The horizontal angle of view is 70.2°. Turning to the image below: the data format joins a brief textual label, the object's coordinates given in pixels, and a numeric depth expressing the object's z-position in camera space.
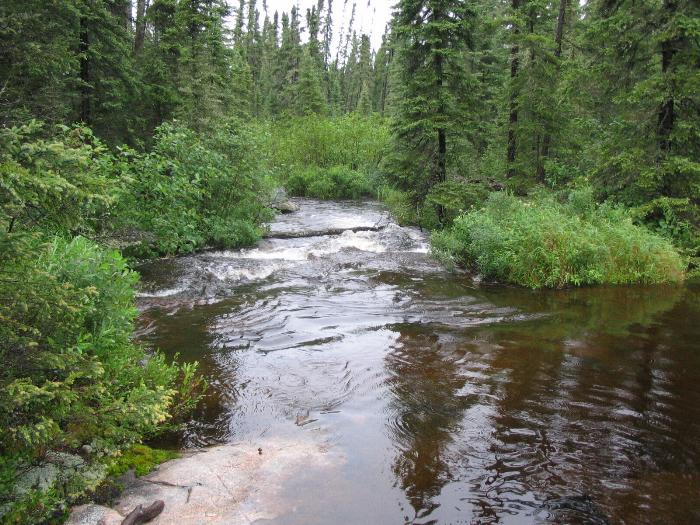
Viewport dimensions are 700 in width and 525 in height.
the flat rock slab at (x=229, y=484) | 3.72
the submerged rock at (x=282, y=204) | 21.96
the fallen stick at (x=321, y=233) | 16.28
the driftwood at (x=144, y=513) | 3.44
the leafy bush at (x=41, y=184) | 2.88
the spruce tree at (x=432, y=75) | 15.66
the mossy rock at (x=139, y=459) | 4.03
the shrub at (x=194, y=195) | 10.75
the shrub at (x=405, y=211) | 18.31
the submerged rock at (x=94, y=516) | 3.38
